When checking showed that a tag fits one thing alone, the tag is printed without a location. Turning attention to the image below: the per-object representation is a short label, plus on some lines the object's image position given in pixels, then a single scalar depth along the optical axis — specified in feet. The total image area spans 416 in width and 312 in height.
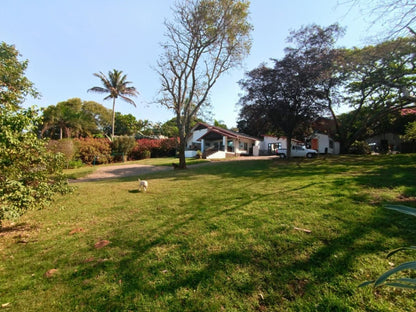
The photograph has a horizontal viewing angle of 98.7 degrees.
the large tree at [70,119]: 78.54
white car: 63.43
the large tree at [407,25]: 22.09
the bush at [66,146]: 54.40
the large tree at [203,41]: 41.16
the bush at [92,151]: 63.77
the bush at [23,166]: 10.84
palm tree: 96.87
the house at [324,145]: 95.04
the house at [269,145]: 104.72
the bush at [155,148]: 85.92
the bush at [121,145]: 75.05
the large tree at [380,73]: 37.65
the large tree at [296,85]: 45.01
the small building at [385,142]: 77.00
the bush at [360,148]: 72.59
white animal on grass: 24.00
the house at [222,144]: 83.57
